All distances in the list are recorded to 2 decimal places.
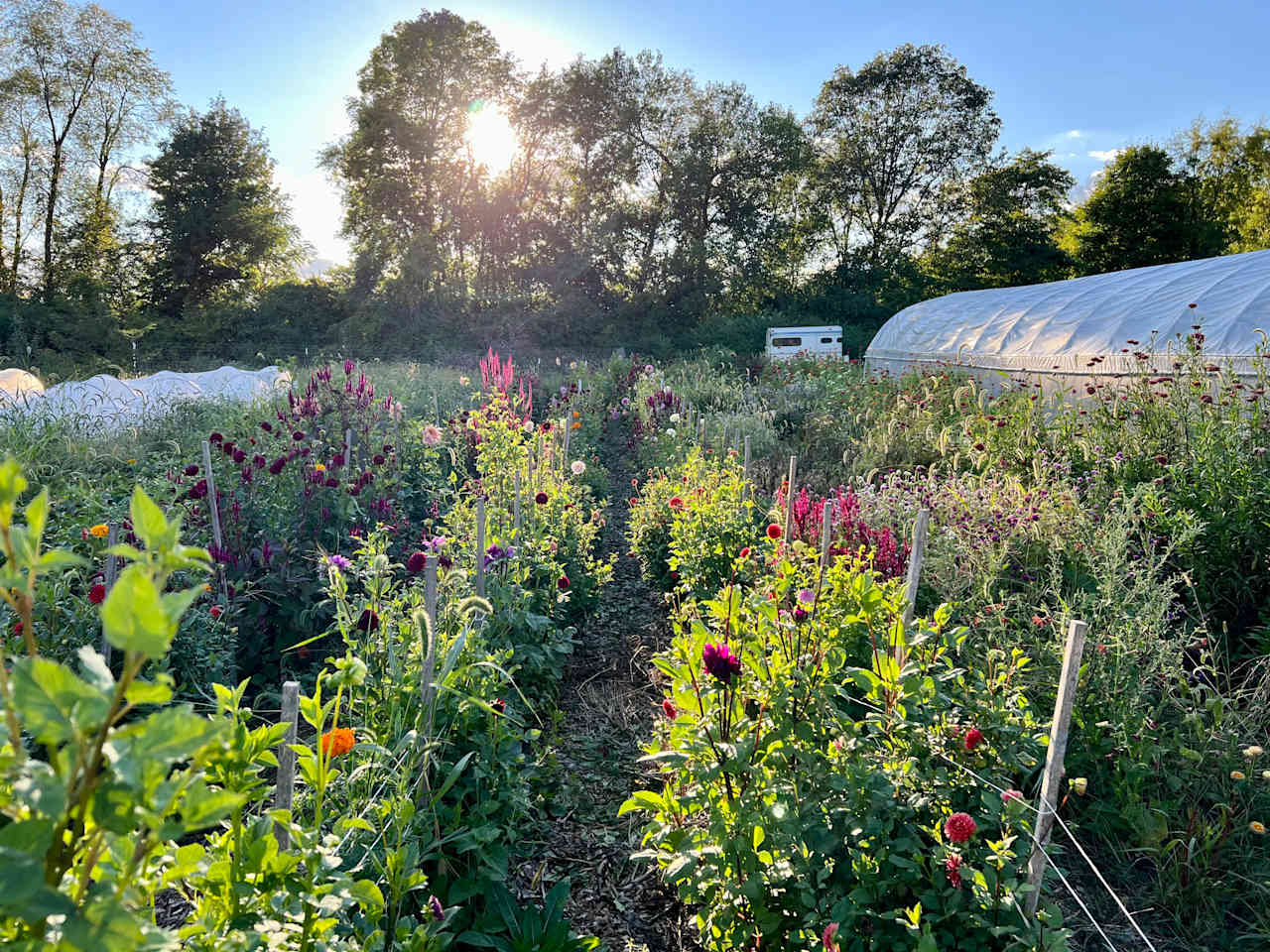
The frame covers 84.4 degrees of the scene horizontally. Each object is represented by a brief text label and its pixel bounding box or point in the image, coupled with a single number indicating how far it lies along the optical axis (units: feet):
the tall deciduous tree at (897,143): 79.00
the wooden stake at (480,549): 8.29
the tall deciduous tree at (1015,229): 75.92
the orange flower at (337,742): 4.22
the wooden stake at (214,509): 9.67
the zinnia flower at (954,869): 4.97
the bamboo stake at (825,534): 7.86
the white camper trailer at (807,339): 64.64
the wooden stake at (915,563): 7.02
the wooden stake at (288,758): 3.98
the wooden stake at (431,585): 5.98
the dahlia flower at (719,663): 5.29
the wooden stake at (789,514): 9.93
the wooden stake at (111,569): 6.68
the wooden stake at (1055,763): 4.96
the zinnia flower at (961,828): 4.64
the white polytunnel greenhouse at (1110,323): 19.41
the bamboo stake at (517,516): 10.61
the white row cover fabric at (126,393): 18.06
